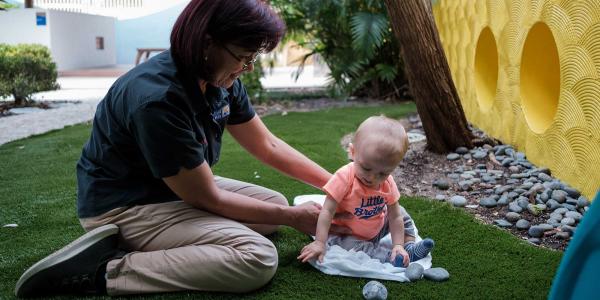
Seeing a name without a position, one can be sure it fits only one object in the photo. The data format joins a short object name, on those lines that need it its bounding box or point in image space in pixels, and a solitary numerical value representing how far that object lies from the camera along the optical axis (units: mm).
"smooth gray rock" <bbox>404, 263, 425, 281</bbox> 2059
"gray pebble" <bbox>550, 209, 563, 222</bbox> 2719
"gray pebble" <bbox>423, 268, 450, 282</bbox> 2053
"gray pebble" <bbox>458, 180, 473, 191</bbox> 3404
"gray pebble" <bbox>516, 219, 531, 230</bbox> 2656
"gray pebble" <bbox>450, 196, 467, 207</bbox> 3076
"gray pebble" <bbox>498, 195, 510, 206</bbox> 3039
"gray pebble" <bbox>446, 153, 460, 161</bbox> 4038
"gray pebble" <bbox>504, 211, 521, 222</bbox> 2766
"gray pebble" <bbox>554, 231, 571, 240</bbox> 2512
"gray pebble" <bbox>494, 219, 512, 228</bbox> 2707
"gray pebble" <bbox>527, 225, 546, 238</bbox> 2557
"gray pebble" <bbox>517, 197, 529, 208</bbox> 2910
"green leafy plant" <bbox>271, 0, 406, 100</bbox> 7117
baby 2023
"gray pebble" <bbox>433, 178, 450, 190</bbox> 3461
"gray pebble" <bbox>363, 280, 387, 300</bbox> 1875
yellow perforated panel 2857
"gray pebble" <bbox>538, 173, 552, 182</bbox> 3281
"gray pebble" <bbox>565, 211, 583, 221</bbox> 2682
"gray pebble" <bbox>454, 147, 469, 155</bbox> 4102
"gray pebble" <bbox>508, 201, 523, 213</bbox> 2875
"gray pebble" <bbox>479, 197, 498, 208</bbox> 3018
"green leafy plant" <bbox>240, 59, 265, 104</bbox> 7613
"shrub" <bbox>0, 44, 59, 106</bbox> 7867
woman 1779
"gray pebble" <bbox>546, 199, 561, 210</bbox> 2861
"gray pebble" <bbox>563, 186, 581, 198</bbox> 2965
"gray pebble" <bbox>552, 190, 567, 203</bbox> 2922
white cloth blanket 2074
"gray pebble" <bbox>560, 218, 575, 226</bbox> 2631
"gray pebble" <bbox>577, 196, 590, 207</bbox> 2799
